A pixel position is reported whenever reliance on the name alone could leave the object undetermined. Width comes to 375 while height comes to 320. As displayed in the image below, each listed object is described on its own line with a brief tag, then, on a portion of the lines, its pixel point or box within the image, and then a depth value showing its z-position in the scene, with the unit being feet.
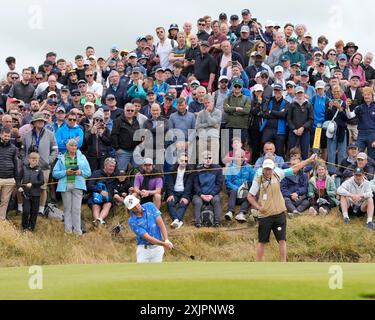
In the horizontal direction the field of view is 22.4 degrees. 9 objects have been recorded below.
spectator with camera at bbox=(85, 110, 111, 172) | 80.23
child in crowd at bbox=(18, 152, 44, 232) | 75.61
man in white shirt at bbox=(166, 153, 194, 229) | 78.79
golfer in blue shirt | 58.95
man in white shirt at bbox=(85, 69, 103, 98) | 89.86
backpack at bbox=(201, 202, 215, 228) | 78.84
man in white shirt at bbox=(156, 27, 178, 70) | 95.22
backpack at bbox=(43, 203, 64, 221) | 79.15
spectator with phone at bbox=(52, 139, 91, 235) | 77.00
